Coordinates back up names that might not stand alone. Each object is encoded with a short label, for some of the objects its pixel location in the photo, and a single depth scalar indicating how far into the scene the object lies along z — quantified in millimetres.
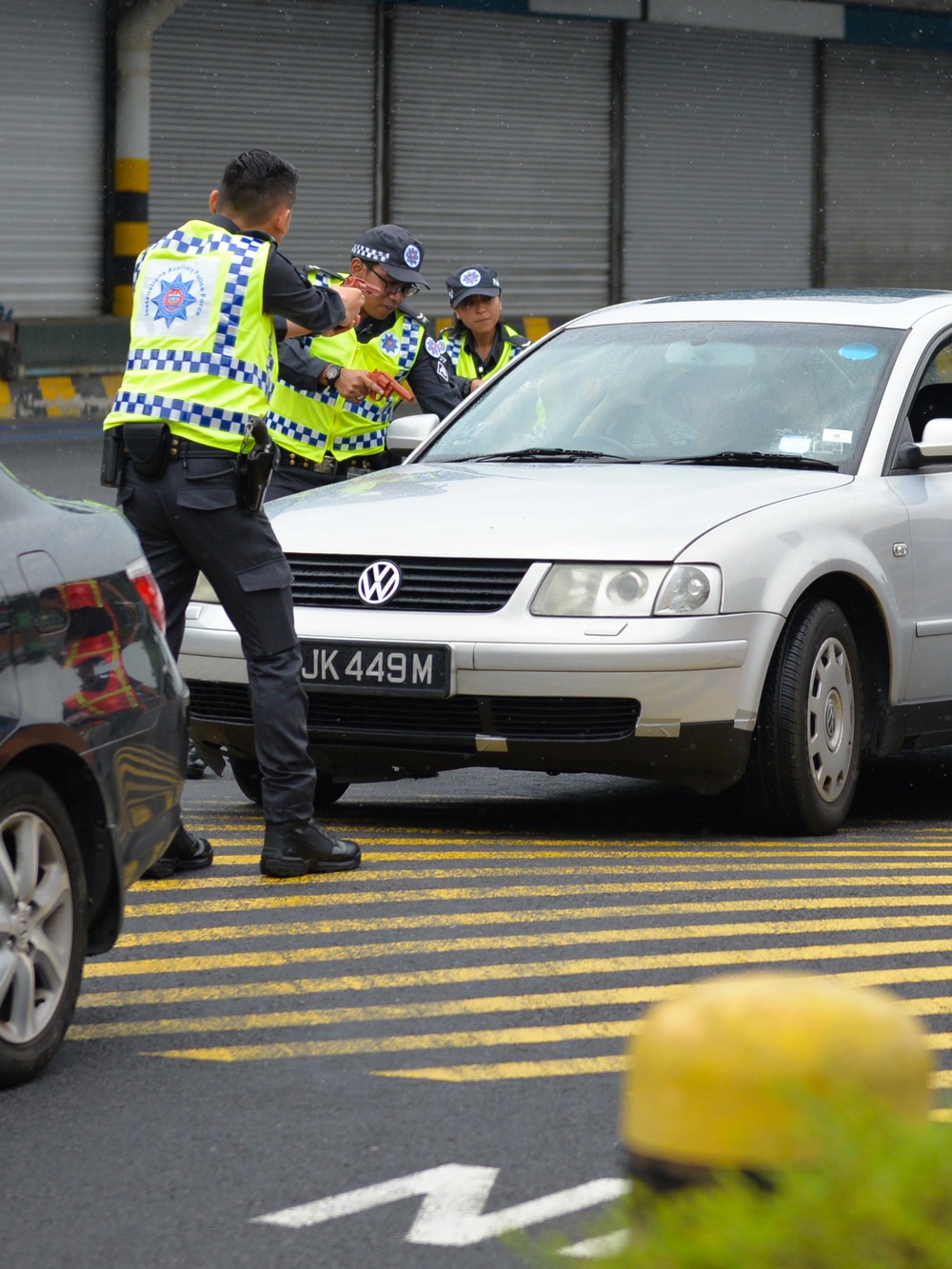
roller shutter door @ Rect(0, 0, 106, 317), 44562
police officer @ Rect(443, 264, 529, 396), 19766
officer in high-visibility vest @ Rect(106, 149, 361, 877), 11914
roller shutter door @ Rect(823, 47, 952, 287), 63406
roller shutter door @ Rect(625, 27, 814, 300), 58125
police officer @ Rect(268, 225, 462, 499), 17141
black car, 8547
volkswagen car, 12953
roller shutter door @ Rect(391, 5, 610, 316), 52687
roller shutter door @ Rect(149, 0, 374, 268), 47812
